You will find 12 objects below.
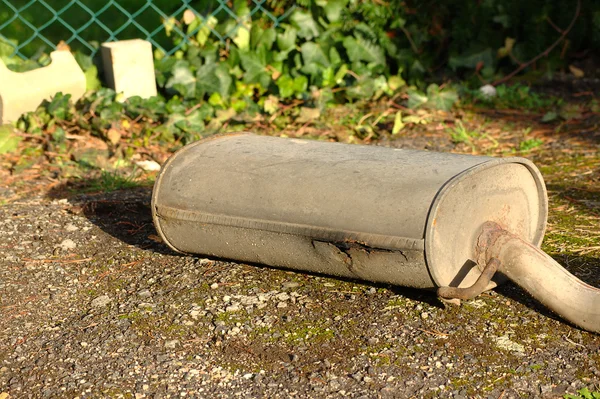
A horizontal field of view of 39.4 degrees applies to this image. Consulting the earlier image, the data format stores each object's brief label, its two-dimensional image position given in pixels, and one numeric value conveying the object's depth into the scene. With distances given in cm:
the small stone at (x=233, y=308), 239
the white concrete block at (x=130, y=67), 411
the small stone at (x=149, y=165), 375
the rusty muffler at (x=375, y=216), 224
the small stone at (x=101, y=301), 246
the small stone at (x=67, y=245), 287
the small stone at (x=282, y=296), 245
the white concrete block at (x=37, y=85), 397
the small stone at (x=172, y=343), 220
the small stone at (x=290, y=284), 254
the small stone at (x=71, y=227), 302
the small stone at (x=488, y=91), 445
